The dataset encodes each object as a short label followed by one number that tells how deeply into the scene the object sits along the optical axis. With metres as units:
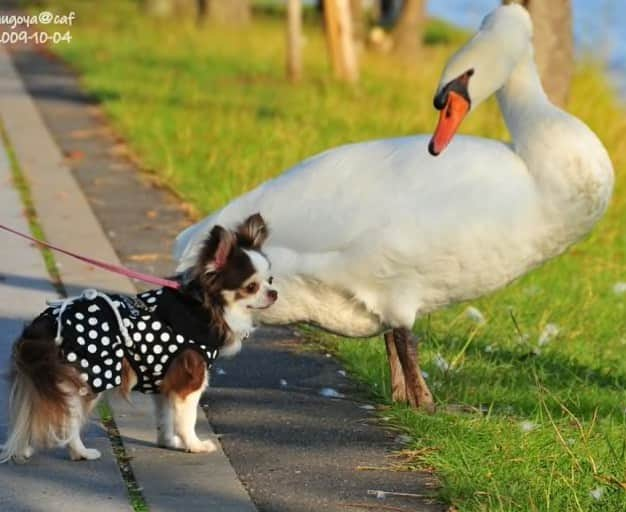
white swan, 11.40
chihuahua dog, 9.74
